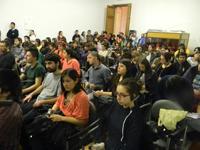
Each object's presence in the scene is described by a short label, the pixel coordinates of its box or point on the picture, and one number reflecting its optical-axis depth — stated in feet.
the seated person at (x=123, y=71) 8.04
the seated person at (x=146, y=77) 8.98
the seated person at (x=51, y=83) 7.65
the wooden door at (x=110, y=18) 29.43
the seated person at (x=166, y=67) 10.79
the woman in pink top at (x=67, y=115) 5.57
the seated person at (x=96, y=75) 9.03
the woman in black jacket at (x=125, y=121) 4.76
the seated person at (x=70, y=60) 10.22
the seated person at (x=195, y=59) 13.84
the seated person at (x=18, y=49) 16.07
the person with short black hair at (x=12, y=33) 23.72
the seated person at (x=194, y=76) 9.09
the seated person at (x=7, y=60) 10.05
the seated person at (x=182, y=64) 11.56
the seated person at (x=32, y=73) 8.50
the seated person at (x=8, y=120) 4.24
